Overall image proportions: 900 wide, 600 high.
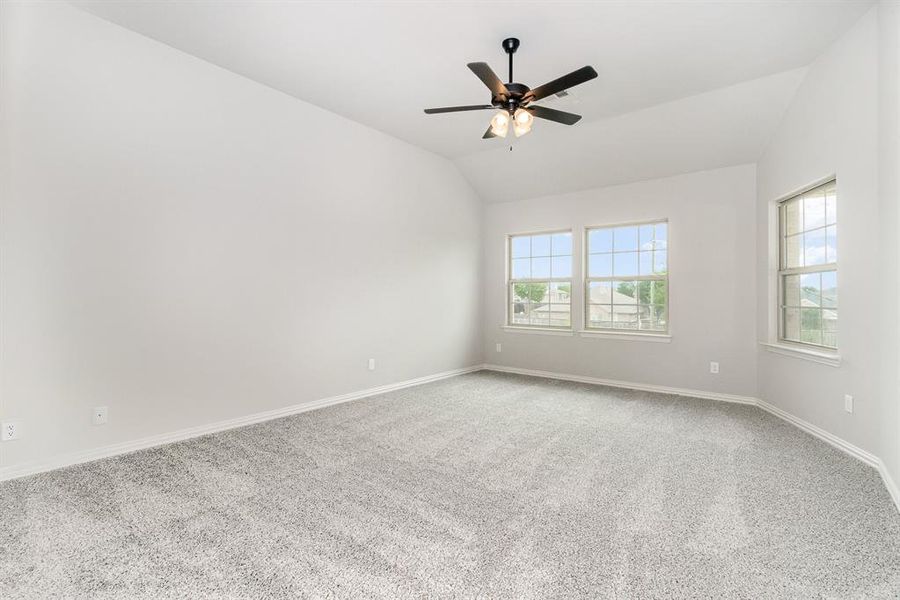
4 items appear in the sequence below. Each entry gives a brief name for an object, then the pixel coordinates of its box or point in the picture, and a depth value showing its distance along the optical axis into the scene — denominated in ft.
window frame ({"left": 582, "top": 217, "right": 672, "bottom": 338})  16.44
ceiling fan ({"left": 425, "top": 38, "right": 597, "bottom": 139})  8.69
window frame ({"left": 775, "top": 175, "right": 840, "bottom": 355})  12.69
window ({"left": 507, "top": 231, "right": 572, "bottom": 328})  19.21
